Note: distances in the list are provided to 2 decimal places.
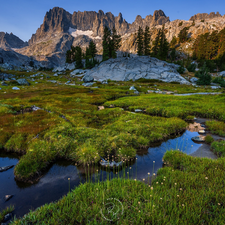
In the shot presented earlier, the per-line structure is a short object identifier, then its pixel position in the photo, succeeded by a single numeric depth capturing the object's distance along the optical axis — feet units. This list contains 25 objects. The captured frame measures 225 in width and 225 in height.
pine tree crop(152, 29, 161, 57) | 330.34
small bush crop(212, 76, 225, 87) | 183.11
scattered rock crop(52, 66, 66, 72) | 417.57
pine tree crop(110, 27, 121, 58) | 305.73
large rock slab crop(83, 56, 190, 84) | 237.04
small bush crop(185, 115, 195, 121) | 56.44
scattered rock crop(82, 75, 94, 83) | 232.65
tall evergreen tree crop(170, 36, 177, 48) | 522.15
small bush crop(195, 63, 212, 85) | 193.09
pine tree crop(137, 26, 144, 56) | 303.58
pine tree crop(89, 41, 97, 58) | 349.49
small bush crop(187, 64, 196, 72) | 300.16
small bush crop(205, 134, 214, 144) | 36.32
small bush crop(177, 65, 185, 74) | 274.65
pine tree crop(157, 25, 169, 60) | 317.83
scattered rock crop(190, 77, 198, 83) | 219.30
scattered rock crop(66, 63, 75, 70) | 412.16
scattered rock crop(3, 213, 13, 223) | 15.80
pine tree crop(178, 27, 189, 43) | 525.75
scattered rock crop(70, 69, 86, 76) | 324.06
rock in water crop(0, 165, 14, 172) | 26.15
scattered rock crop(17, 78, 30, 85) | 196.69
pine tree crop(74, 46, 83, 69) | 359.21
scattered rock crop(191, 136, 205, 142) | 37.88
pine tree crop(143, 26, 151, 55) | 303.89
